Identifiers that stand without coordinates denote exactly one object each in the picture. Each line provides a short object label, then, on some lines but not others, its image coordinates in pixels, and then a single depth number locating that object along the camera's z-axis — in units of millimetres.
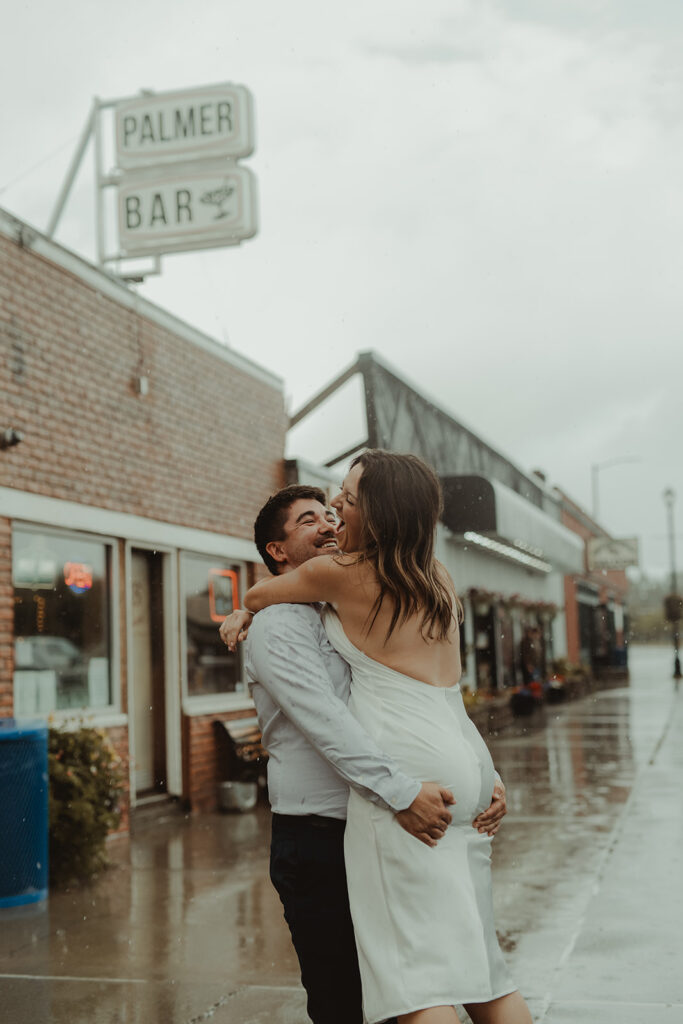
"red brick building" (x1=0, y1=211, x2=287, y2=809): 8086
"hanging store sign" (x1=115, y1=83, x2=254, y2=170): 9508
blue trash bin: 6234
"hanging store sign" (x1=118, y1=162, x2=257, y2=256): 9391
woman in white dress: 2354
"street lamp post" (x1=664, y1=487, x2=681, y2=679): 34969
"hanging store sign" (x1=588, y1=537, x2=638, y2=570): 28656
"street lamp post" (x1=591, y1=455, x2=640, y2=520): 31091
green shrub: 6957
